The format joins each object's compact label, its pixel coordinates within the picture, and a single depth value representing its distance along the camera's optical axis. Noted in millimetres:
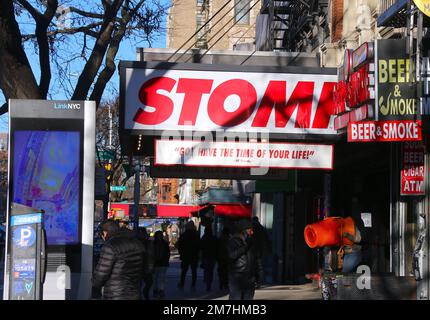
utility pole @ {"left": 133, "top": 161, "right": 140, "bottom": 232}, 29819
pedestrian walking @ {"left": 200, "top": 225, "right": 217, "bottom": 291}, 21406
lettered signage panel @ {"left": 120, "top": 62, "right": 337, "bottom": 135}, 14805
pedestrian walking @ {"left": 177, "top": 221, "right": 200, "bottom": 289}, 21797
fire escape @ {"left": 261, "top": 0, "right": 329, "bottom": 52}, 21812
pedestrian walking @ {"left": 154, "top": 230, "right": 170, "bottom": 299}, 18359
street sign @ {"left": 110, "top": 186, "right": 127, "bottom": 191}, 38250
